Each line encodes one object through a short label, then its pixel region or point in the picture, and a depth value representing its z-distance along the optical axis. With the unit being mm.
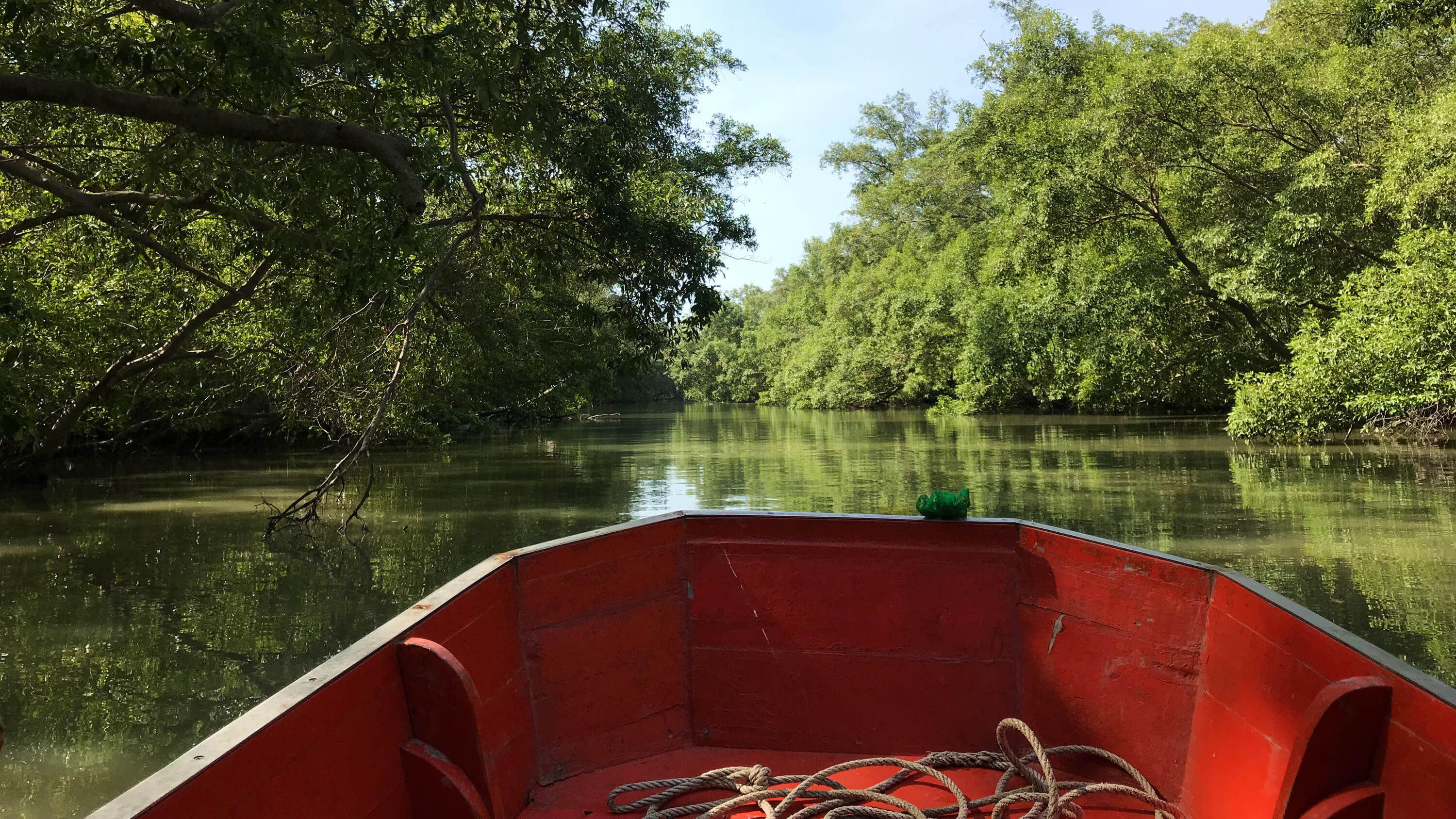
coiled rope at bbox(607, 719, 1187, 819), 3053
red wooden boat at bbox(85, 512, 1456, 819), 2361
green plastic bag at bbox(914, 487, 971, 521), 3834
